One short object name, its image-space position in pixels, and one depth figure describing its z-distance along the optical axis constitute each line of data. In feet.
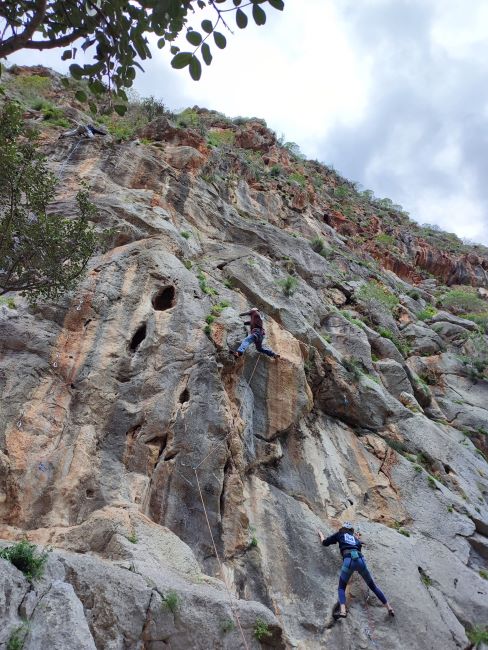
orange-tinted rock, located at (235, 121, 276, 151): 158.51
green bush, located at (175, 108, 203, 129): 119.61
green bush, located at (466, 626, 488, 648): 38.01
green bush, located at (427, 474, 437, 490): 53.31
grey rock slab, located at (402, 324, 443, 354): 93.61
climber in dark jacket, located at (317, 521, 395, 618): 36.68
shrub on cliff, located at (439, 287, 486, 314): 136.36
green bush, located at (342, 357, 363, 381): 61.82
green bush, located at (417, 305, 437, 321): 110.63
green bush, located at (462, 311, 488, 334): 116.98
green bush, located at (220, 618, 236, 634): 25.36
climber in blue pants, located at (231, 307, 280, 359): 49.10
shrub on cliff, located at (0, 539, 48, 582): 20.81
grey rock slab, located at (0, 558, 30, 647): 18.17
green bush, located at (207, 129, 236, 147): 136.81
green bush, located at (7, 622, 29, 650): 17.78
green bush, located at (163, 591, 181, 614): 24.28
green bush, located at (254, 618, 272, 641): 26.96
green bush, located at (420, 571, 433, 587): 41.76
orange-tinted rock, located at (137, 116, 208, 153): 92.22
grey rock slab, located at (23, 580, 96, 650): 18.61
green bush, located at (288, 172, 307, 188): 141.25
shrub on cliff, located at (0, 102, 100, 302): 34.65
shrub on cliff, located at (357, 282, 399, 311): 92.69
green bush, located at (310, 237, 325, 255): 104.01
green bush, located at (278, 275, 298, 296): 68.03
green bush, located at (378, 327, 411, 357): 85.52
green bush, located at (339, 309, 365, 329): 79.30
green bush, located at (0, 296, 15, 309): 43.42
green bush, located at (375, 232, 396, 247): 160.58
